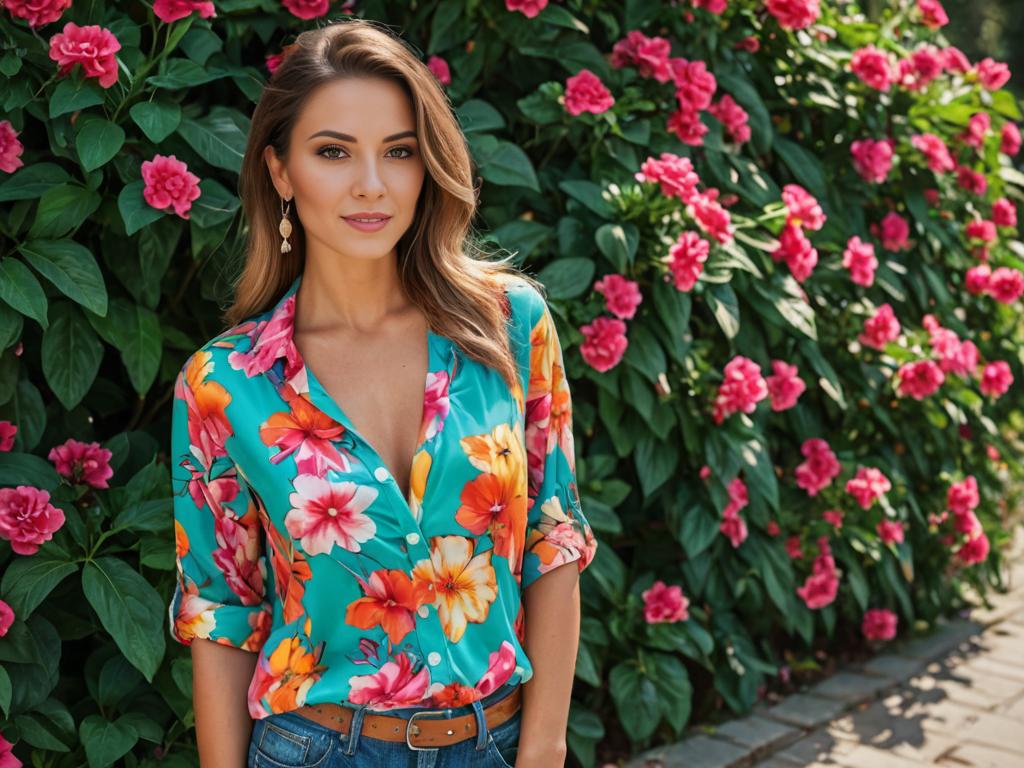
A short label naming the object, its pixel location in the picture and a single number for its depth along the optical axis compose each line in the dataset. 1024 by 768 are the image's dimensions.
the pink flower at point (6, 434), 2.35
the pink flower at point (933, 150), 3.91
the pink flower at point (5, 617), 2.20
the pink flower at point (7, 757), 2.22
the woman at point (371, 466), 1.76
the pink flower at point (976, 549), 4.21
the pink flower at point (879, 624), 4.04
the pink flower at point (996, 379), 4.22
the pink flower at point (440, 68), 3.03
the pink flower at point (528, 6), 3.02
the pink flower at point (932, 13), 4.09
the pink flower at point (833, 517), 3.66
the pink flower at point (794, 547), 3.66
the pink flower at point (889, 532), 3.80
